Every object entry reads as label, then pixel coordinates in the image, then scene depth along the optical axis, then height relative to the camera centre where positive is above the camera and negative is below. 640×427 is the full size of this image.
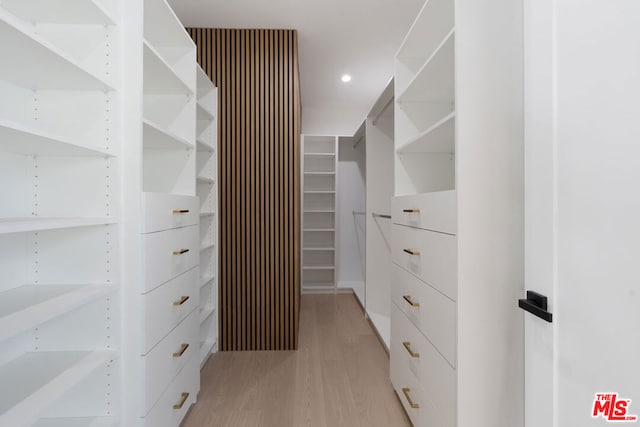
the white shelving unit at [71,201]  1.14 +0.03
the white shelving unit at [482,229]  1.20 -0.07
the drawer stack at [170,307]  1.36 -0.48
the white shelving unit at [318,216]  4.66 -0.09
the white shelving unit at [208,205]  2.59 +0.04
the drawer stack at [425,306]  1.28 -0.46
